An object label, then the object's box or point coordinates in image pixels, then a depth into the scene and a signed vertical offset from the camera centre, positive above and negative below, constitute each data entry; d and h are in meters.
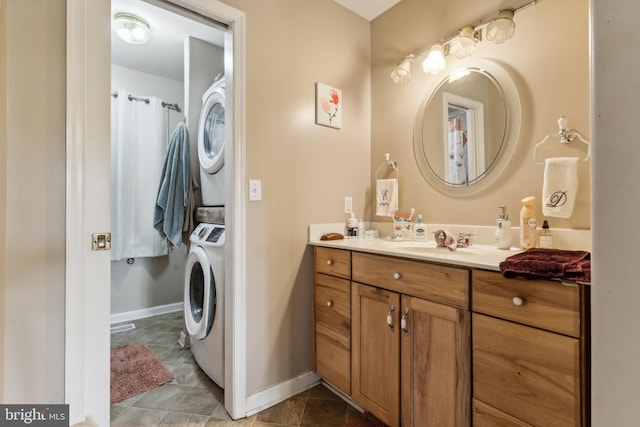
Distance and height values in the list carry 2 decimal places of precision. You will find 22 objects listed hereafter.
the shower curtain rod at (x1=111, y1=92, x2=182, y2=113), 2.72 +1.13
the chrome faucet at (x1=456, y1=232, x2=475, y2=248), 1.47 -0.15
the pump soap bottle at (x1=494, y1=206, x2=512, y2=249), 1.32 -0.10
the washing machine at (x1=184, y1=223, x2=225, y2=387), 1.63 -0.57
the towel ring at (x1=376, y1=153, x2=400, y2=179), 1.91 +0.33
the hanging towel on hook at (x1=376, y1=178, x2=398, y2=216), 1.85 +0.10
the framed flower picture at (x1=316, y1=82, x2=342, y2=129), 1.78 +0.69
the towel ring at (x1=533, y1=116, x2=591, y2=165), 1.15 +0.33
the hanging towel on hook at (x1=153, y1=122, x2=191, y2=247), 2.16 +0.18
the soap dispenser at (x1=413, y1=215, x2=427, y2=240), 1.68 -0.12
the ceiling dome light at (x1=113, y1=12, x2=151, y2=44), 2.05 +1.41
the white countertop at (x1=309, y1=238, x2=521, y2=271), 1.01 -0.18
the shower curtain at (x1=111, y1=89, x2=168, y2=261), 2.68 +0.39
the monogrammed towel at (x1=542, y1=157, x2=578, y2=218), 1.15 +0.11
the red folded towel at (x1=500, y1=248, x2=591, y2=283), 0.76 -0.16
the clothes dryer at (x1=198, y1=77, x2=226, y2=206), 1.91 +0.50
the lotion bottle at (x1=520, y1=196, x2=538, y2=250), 1.23 -0.06
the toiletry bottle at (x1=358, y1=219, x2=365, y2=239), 1.91 -0.13
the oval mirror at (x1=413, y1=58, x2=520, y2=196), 1.41 +0.47
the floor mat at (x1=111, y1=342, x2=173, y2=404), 1.67 -1.07
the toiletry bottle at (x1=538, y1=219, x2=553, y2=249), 1.20 -0.11
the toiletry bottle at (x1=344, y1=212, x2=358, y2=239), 1.88 -0.12
